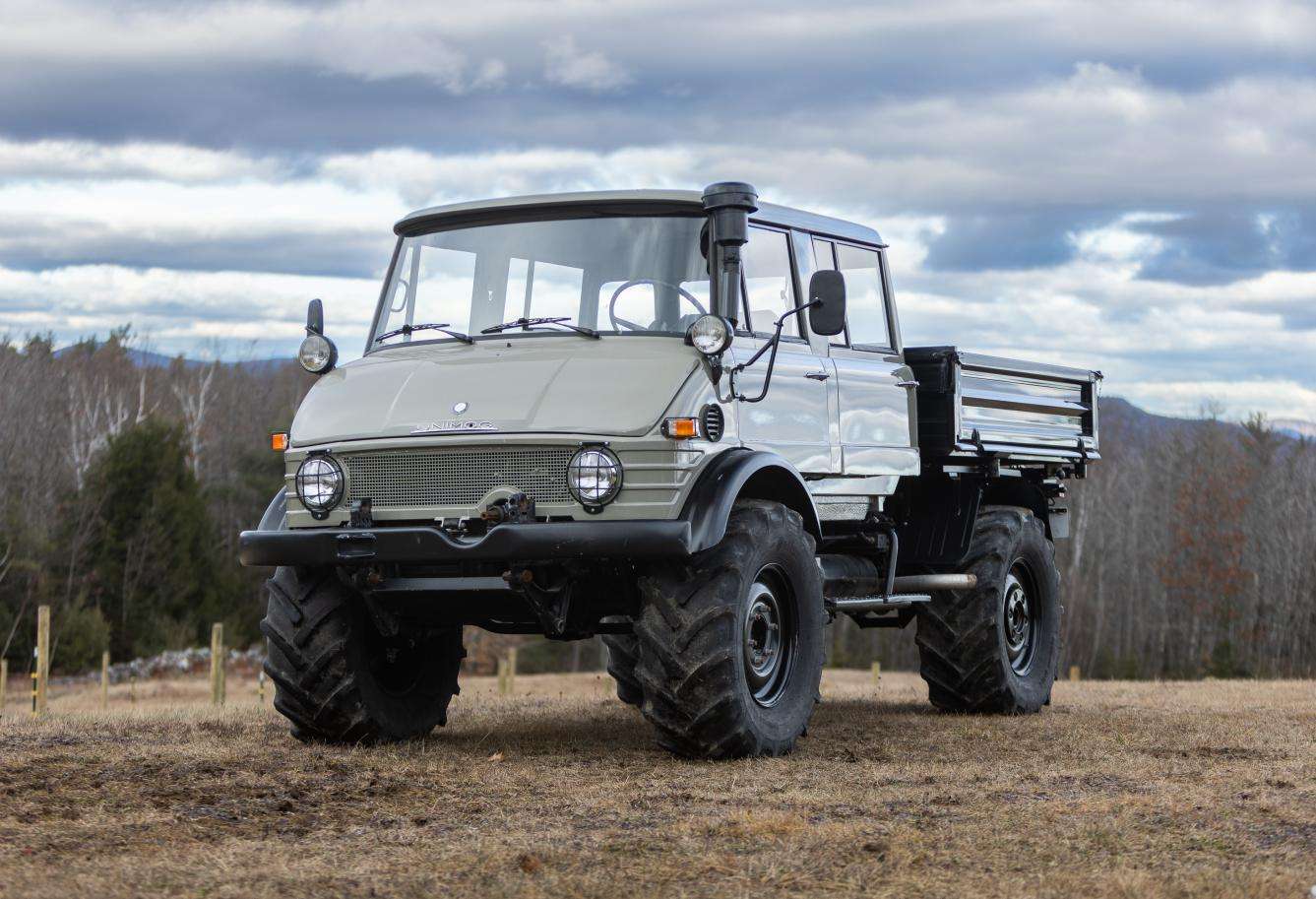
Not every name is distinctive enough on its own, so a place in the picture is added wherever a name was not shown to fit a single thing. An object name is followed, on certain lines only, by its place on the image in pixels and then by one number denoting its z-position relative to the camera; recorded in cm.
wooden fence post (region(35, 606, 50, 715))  1795
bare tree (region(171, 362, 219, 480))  7262
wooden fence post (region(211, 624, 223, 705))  2283
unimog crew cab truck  836
